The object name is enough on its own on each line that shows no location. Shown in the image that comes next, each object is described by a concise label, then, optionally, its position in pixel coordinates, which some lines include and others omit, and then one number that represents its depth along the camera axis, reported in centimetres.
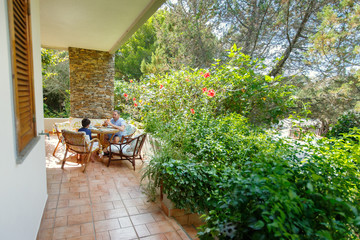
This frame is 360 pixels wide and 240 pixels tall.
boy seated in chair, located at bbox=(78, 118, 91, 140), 416
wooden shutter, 149
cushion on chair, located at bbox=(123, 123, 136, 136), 469
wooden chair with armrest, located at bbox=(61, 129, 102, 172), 373
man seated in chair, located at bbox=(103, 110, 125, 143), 471
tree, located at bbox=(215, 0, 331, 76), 591
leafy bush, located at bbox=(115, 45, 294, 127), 365
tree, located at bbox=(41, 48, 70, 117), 1046
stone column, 647
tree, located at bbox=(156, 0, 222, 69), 759
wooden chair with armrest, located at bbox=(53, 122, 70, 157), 475
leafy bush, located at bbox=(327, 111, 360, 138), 520
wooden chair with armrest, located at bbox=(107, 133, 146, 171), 405
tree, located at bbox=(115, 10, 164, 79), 1355
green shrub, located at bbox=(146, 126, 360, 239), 89
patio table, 440
